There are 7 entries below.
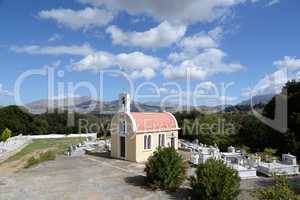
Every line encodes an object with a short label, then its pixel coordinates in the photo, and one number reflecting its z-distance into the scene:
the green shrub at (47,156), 19.51
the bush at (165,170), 13.16
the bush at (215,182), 11.41
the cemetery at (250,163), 15.10
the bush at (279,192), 7.35
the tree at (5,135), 34.64
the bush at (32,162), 18.20
